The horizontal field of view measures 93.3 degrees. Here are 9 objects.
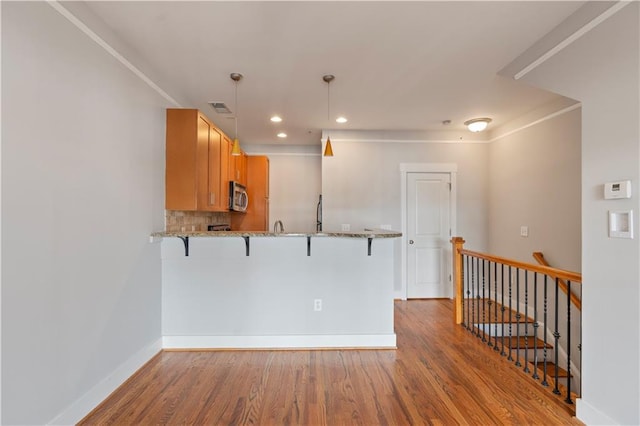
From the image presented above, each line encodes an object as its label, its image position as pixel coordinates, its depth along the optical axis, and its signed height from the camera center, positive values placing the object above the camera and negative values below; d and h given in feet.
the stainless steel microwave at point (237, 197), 13.69 +0.84
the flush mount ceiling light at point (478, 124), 12.92 +3.96
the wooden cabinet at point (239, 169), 14.25 +2.31
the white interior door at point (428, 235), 15.33 -0.99
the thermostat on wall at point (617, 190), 5.20 +0.48
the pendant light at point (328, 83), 9.24 +4.24
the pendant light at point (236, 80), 9.13 +4.20
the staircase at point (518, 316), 10.79 -4.09
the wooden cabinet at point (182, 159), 9.55 +1.74
